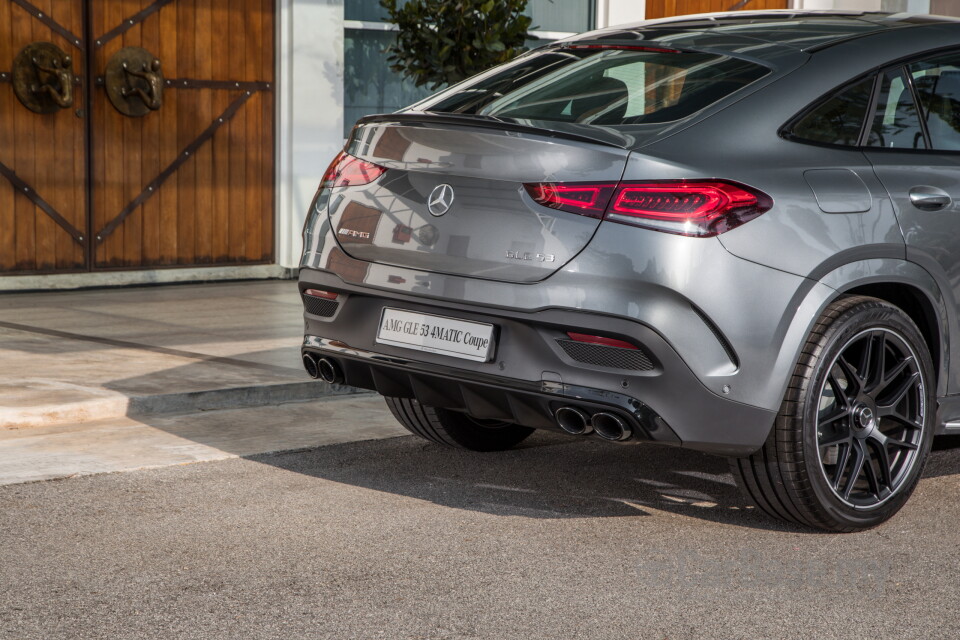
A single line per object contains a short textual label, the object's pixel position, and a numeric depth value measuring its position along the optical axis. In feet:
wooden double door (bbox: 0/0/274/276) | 34.63
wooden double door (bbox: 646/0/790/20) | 47.06
